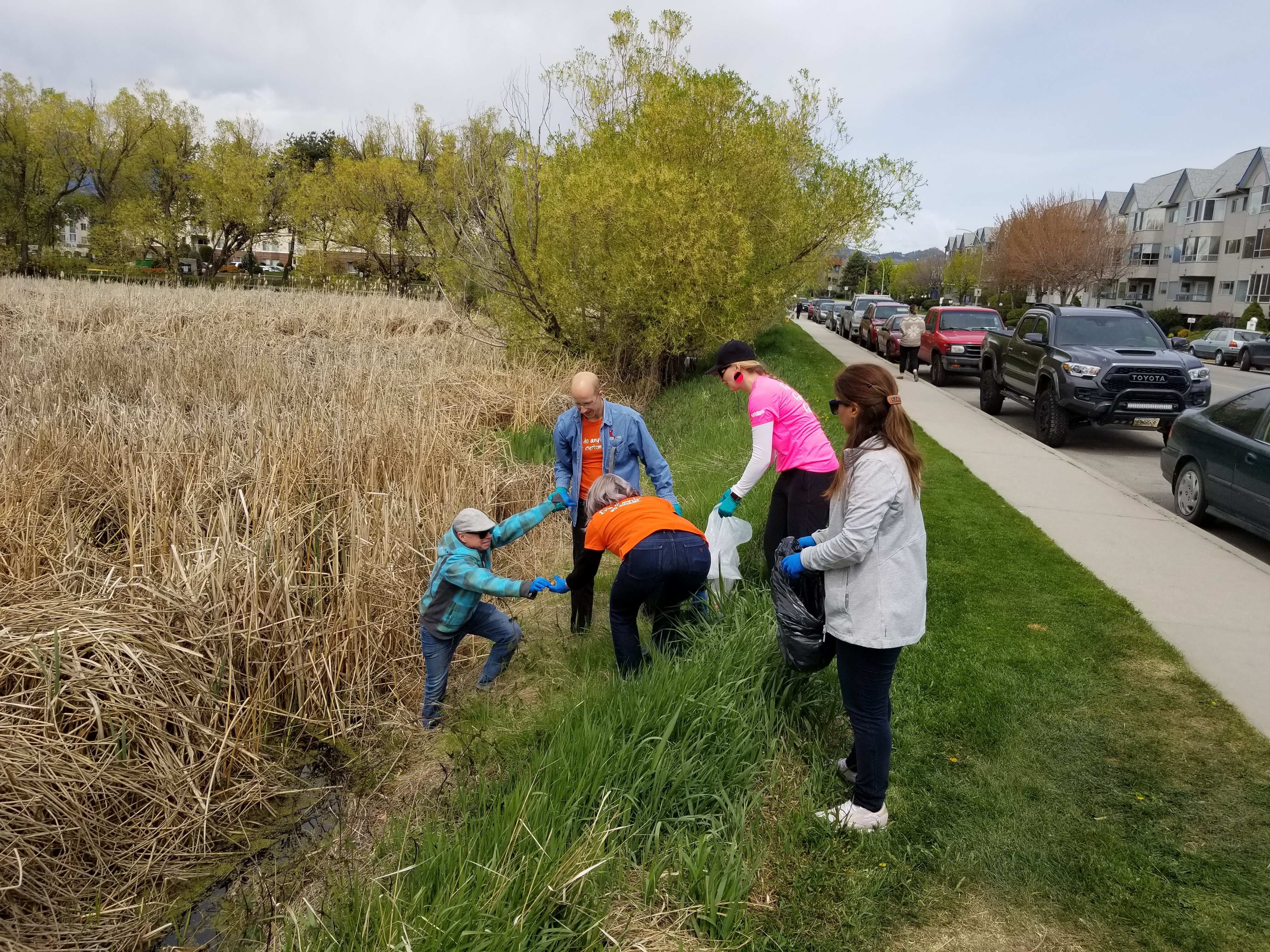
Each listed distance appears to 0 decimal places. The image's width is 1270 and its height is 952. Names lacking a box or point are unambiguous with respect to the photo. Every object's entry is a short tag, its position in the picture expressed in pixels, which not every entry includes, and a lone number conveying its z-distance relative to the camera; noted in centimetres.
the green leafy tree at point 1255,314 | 4181
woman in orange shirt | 410
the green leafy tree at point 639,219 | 1427
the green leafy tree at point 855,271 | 10375
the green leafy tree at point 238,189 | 4469
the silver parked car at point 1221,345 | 3075
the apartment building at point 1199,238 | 5281
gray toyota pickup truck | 1180
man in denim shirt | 523
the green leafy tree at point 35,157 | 4238
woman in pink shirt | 488
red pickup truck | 2000
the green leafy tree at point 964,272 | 7469
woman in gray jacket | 320
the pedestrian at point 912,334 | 1989
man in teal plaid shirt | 455
